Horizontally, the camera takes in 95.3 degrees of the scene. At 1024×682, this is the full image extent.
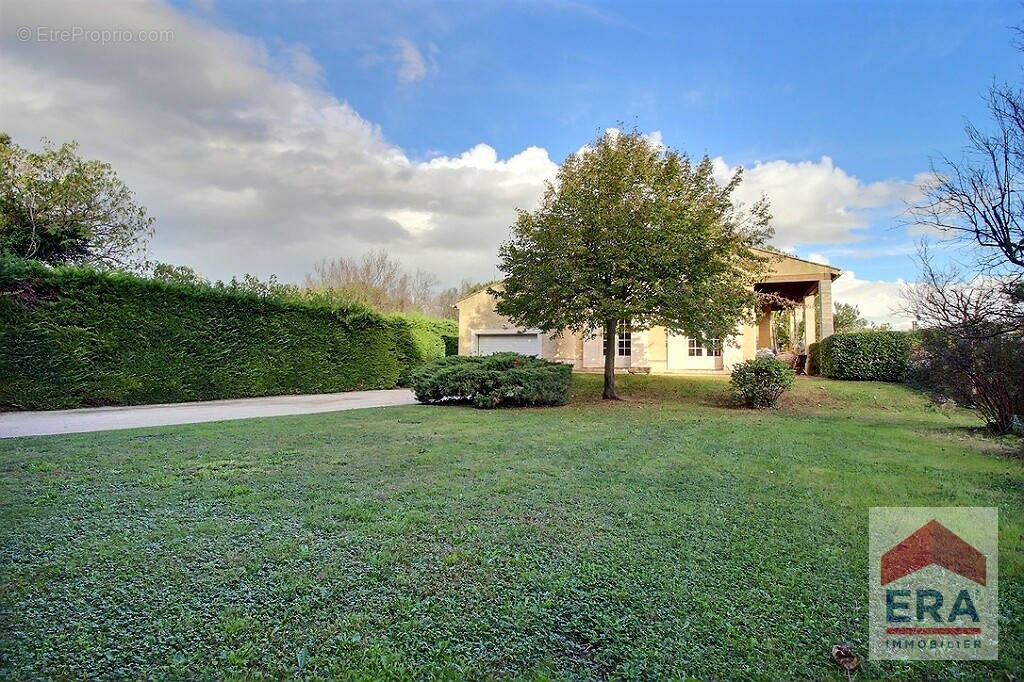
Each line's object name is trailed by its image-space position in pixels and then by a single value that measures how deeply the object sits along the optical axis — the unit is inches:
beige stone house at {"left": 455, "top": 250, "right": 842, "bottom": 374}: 621.3
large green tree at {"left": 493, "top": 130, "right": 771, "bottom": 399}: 365.7
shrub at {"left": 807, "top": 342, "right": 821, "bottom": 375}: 594.2
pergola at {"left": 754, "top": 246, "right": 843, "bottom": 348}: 605.3
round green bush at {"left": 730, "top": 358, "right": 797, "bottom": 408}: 377.4
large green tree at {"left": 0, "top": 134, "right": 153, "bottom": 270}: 549.3
